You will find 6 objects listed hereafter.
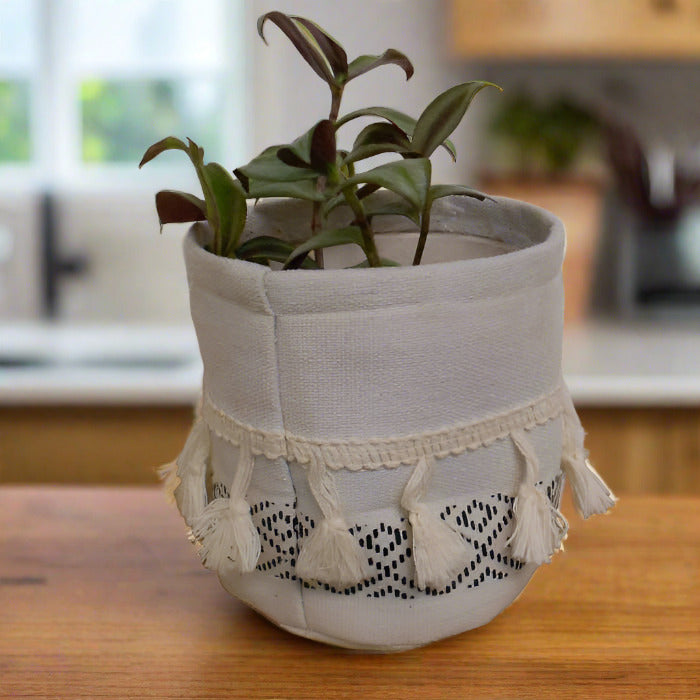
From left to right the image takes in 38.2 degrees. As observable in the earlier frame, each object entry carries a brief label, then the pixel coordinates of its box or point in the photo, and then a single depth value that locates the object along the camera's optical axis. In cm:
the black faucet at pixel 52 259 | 217
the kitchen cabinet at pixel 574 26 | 174
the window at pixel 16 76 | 215
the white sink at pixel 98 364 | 158
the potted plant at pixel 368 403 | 48
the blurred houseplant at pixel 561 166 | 194
